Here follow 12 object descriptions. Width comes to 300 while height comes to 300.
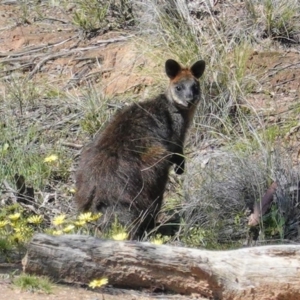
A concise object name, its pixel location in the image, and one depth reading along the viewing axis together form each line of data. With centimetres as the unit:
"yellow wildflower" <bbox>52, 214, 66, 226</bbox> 1310
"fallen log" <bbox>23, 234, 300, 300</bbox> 1109
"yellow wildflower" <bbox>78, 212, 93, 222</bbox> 1369
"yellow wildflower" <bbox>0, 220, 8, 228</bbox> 1347
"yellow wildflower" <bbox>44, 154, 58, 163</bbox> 1708
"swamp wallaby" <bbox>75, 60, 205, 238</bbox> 1619
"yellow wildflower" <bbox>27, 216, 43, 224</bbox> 1355
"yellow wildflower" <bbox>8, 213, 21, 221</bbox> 1321
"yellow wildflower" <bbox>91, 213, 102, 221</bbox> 1422
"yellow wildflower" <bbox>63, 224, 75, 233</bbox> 1306
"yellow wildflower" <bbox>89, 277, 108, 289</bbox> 1053
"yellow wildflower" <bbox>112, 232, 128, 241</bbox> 1194
